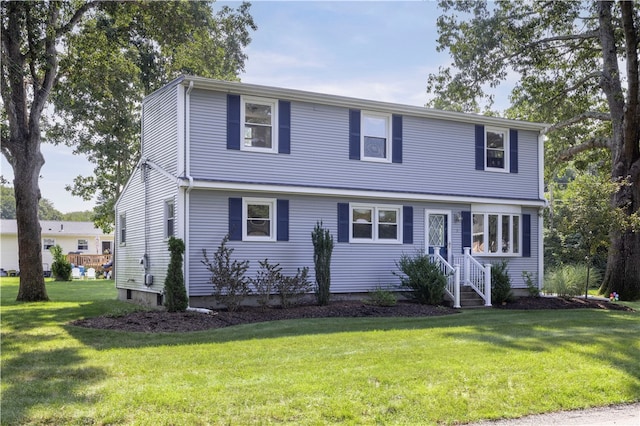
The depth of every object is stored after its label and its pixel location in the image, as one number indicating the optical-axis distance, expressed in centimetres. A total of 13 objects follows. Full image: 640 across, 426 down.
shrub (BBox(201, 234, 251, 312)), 1407
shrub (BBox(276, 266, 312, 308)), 1482
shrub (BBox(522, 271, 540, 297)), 1852
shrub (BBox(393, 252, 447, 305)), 1586
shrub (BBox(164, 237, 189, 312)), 1352
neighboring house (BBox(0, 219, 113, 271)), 4291
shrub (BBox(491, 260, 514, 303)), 1680
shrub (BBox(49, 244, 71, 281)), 3116
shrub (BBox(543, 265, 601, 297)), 1930
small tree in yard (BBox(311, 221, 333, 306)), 1507
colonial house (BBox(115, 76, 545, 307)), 1482
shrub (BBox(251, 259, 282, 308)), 1462
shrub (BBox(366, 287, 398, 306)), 1498
